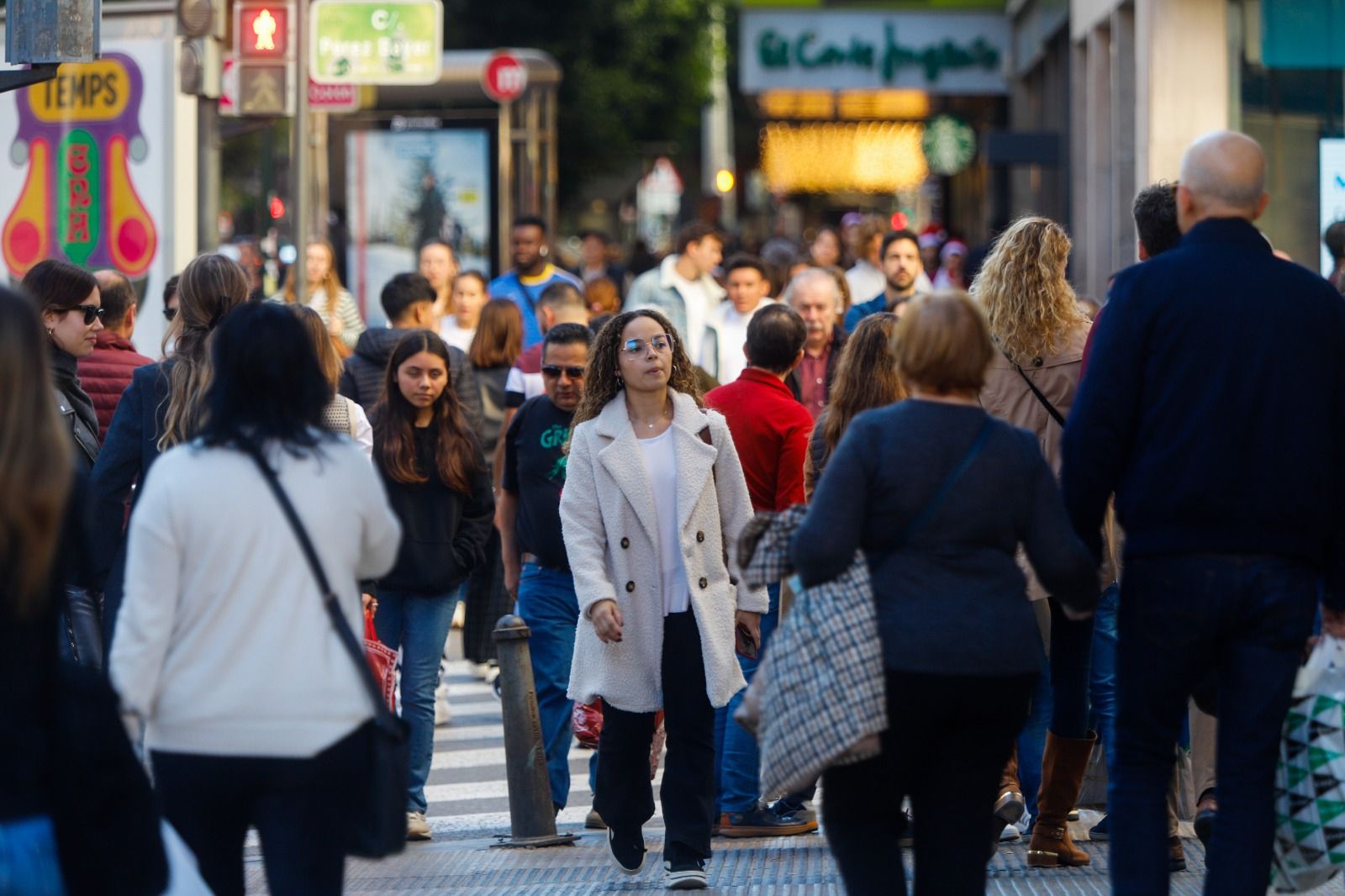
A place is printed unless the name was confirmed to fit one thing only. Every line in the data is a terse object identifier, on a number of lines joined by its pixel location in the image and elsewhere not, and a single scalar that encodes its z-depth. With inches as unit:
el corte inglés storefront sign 2304.4
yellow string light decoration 3543.3
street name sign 1301.7
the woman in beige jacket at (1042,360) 532.1
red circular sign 1659.7
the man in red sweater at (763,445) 616.1
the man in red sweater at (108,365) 618.2
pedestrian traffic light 1096.8
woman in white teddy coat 525.0
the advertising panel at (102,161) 1124.5
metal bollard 619.8
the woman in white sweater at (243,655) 334.6
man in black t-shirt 629.6
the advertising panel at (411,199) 1726.1
